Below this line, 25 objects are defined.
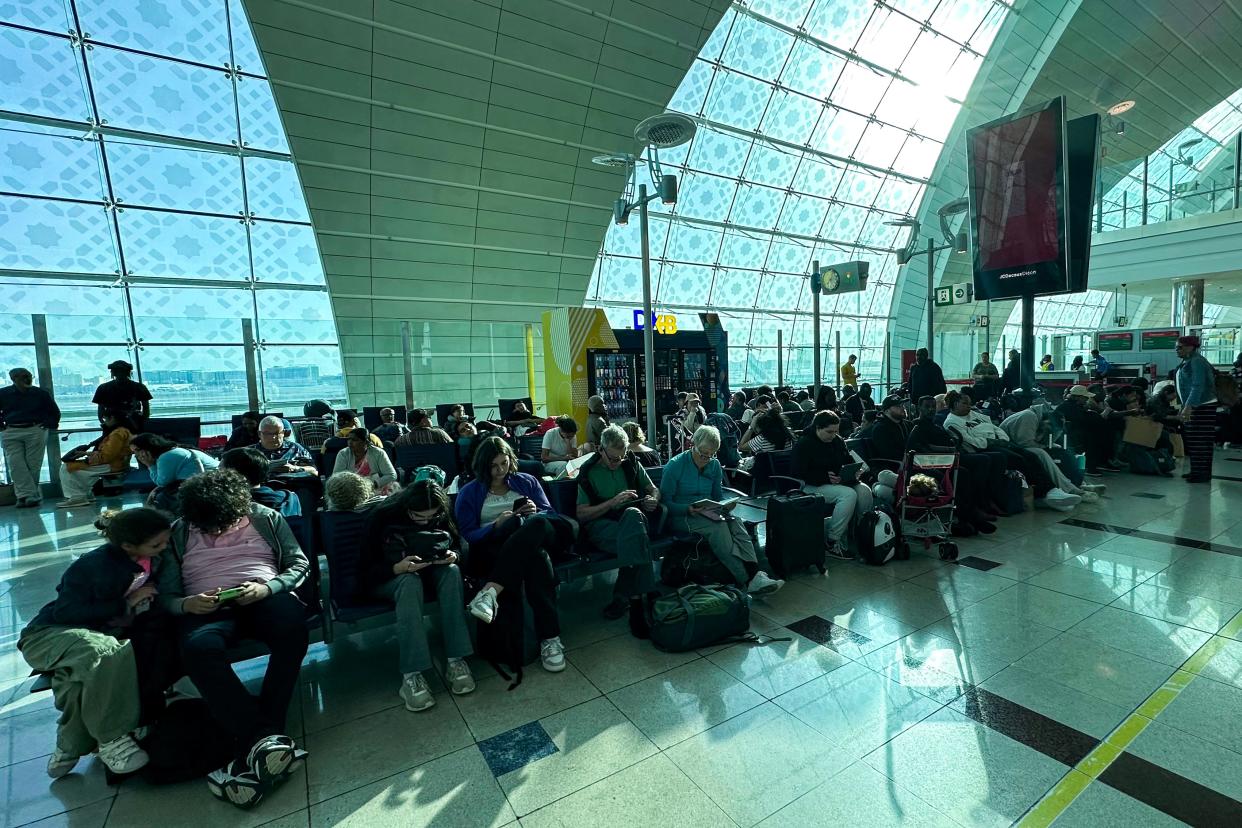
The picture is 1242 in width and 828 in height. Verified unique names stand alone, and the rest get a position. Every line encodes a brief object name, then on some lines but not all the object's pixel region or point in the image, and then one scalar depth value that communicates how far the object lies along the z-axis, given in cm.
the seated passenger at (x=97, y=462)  820
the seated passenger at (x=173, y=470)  397
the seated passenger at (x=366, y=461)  528
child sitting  230
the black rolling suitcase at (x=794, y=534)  459
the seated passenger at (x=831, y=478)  506
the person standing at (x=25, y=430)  810
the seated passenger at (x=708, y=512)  418
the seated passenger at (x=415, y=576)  303
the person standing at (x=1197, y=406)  742
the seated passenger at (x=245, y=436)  729
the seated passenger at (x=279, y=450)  525
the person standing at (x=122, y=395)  824
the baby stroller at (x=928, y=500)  506
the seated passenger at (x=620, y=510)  386
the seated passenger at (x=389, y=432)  693
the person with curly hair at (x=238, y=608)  238
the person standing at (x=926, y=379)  965
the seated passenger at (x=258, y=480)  356
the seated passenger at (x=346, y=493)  341
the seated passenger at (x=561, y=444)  679
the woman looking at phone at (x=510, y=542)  331
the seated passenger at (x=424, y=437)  651
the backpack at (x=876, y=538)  484
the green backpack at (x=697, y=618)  343
